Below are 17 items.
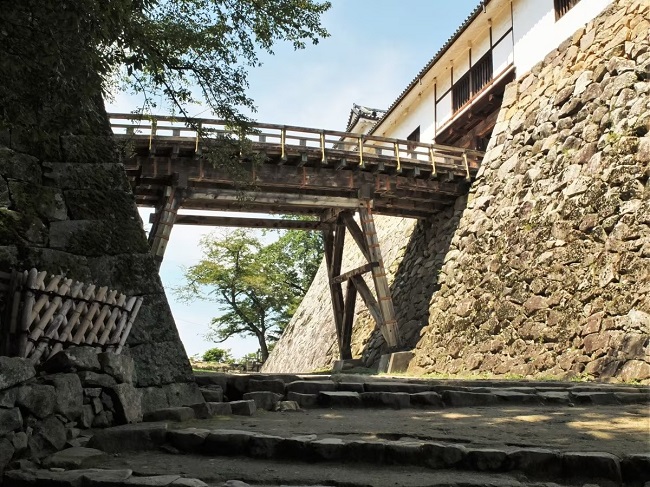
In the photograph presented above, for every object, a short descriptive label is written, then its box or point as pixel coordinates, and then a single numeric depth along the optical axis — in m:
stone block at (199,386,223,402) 6.36
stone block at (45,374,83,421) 4.09
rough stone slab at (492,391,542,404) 6.51
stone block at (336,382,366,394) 7.12
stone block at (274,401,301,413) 6.17
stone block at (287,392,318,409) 6.44
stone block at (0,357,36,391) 3.62
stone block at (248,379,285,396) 6.95
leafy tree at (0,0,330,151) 3.83
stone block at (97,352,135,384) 4.67
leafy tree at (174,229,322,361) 31.28
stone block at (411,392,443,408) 6.37
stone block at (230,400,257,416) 5.58
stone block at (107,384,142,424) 4.63
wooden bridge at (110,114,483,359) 12.54
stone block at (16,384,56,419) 3.77
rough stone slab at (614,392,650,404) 6.49
